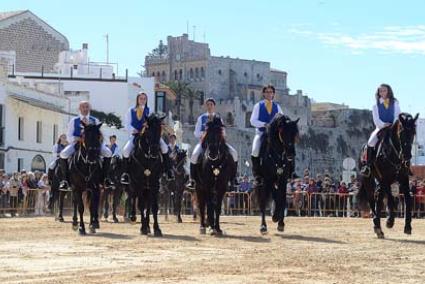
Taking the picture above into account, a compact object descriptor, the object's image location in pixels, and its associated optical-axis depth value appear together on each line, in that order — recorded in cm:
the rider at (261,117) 1969
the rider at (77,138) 2039
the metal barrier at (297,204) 3647
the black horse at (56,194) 2733
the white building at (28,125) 5459
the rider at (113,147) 2780
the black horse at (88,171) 1941
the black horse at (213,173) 1881
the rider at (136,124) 1988
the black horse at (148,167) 1914
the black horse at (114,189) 2736
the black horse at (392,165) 1764
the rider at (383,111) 1844
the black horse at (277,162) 1894
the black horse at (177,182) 2814
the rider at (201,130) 1959
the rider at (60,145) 2652
